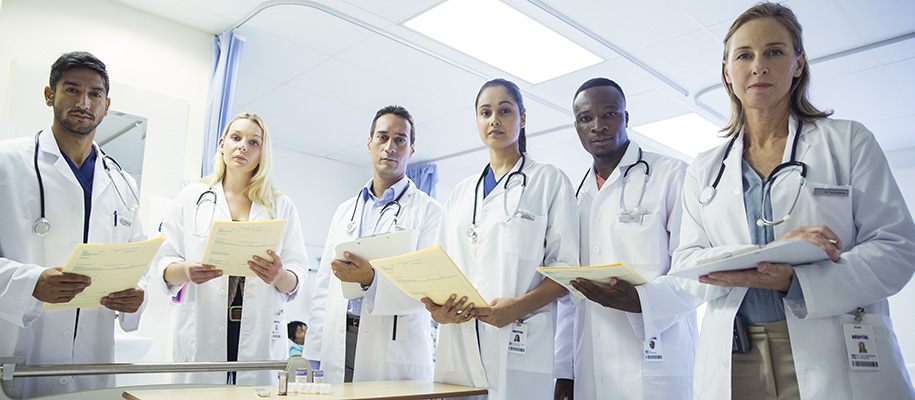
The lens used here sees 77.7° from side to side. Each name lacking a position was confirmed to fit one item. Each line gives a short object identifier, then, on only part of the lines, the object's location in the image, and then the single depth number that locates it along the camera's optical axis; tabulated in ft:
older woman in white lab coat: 4.19
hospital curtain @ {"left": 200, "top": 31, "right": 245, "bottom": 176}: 12.71
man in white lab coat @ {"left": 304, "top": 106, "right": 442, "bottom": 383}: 7.54
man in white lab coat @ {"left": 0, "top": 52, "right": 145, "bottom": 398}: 6.14
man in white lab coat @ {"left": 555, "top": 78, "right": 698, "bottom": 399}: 6.08
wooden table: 4.71
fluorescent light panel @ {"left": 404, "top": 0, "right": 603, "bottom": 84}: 12.34
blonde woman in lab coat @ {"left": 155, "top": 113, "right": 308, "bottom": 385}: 7.72
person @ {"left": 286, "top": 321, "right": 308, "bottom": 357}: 19.31
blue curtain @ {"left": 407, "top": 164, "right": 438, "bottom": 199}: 24.98
